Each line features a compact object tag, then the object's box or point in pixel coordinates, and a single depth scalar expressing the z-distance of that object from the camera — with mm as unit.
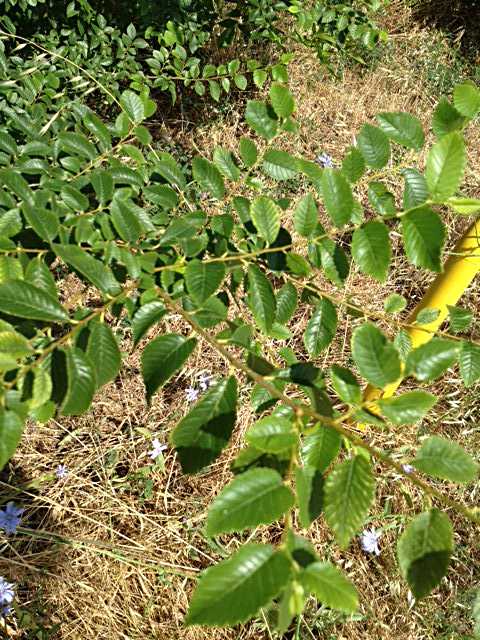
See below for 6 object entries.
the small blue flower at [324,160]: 2800
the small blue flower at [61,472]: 1942
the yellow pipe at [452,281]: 1554
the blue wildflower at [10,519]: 1665
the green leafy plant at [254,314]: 548
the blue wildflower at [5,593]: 1533
